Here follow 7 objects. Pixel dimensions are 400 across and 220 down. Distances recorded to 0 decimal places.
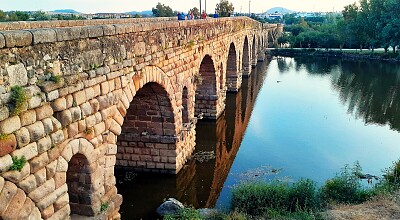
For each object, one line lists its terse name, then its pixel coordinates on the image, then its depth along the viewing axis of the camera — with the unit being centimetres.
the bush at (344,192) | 977
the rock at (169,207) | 988
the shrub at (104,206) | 731
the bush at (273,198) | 926
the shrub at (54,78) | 554
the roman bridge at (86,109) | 486
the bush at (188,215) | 869
